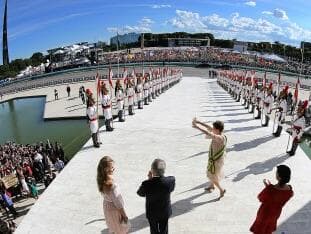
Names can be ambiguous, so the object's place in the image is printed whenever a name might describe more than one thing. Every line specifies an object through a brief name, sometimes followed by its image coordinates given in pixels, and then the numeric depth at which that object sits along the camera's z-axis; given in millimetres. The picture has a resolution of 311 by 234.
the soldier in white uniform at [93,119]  7330
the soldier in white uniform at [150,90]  13076
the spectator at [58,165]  8298
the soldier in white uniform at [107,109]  8315
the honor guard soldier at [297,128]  6839
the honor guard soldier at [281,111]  8141
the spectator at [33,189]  7251
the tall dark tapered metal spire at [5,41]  57114
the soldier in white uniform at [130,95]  10501
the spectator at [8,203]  6358
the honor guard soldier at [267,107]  9276
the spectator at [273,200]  3239
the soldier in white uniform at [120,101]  9660
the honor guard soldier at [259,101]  10284
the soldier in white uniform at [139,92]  11479
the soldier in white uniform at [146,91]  12450
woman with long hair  3177
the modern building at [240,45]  77316
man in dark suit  3298
